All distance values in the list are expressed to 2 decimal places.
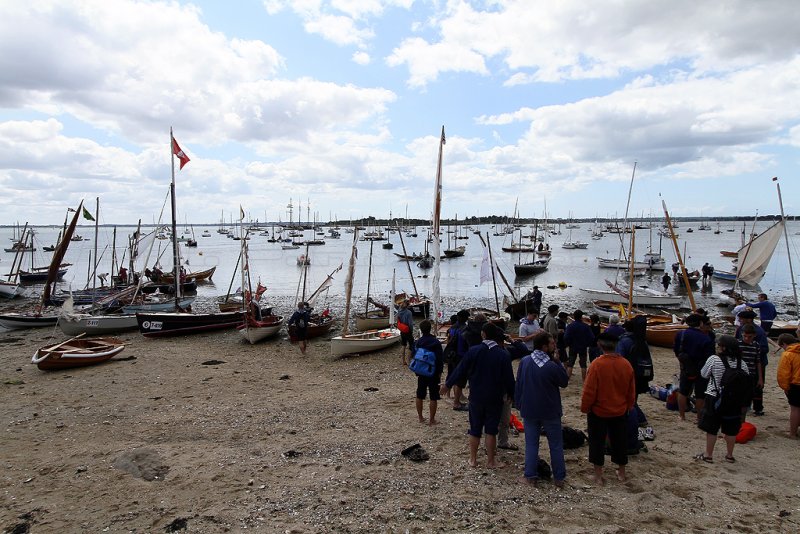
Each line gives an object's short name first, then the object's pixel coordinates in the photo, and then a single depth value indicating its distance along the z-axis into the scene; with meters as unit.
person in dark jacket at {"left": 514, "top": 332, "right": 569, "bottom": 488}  5.47
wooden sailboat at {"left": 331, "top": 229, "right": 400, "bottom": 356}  15.51
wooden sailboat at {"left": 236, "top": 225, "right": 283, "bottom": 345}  18.23
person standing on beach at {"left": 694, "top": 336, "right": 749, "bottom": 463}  6.07
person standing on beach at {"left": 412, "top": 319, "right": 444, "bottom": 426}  7.58
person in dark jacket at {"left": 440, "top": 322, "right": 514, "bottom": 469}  5.92
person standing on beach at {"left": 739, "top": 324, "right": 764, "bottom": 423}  7.04
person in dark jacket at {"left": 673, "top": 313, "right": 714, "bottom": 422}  7.54
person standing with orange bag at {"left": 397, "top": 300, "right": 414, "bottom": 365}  11.96
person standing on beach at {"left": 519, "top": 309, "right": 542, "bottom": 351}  10.07
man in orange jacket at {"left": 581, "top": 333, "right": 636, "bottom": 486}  5.50
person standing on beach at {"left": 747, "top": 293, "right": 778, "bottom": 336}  13.77
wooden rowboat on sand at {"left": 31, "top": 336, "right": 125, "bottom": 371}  14.07
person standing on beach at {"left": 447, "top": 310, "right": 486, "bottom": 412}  7.01
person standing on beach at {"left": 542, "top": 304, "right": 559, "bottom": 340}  10.80
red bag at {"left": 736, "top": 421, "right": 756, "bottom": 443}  7.23
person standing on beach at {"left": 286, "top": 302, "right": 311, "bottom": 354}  15.80
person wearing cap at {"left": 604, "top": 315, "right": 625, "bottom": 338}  8.46
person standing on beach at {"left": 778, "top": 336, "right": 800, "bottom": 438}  7.00
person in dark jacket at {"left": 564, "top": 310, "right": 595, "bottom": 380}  10.16
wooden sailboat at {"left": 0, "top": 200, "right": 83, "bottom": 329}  21.25
